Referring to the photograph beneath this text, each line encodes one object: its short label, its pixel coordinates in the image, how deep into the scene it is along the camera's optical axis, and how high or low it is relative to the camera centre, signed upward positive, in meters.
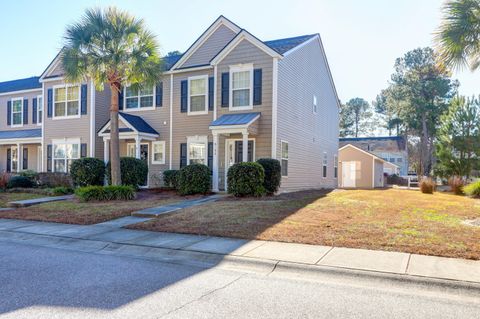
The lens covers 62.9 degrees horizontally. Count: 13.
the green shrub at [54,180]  19.70 -1.18
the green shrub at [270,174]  15.70 -0.62
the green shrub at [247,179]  14.54 -0.77
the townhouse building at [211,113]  17.05 +2.27
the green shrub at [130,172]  17.69 -0.66
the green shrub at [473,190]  18.75 -1.43
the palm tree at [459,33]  10.90 +3.58
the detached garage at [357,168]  35.34 -0.83
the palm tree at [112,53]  15.17 +4.10
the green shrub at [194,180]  16.01 -0.90
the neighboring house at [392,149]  52.94 +1.40
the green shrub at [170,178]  18.28 -0.96
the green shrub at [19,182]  20.30 -1.33
